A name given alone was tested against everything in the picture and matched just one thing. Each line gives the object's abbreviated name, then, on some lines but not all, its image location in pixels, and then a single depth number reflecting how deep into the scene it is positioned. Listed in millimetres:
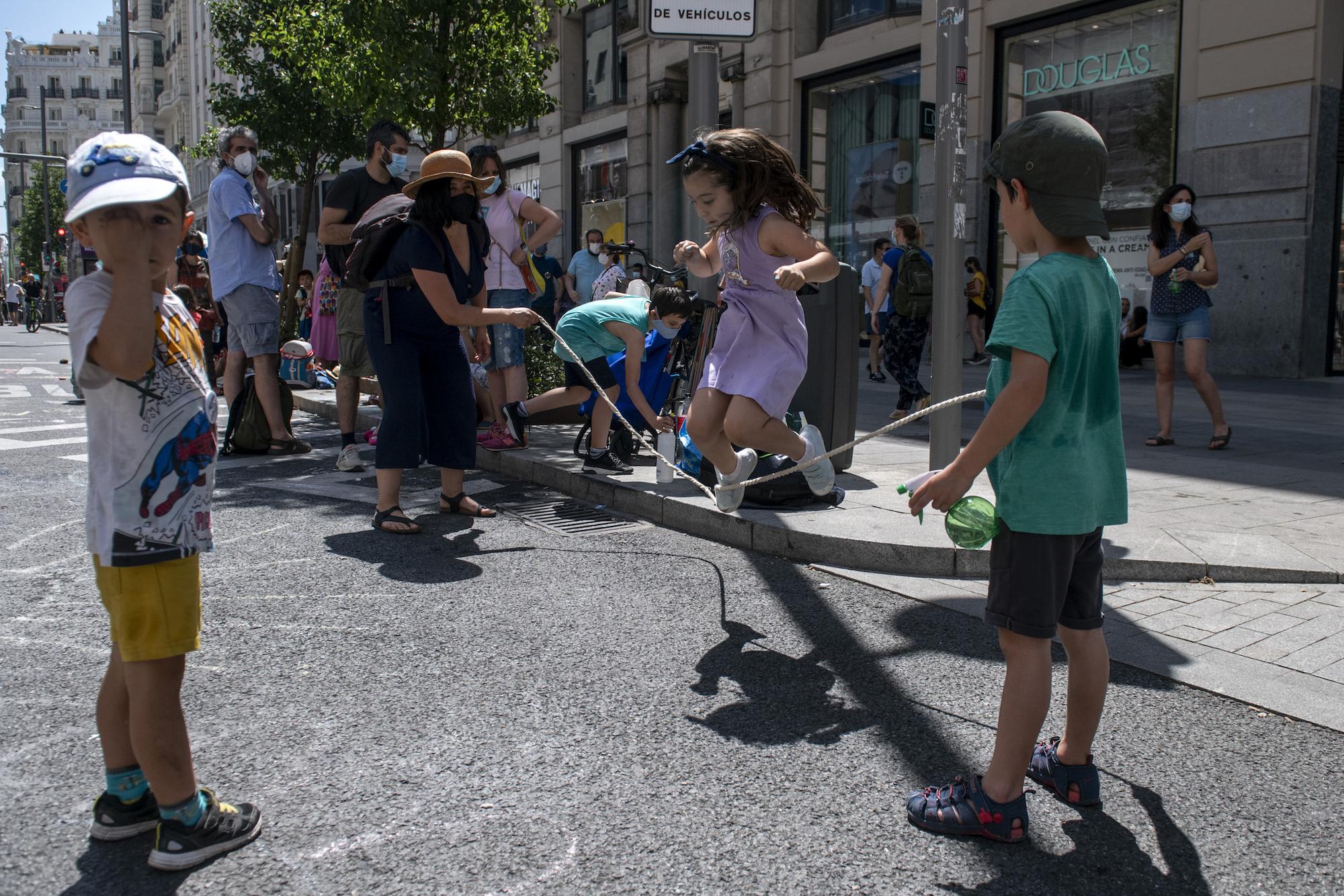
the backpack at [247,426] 7648
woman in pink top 7312
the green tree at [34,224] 71312
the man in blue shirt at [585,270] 15391
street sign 6367
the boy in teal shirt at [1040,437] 2330
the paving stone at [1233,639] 3693
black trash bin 6328
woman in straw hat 5281
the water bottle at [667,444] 5816
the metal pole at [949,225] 5523
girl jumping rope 4332
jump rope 3176
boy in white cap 2059
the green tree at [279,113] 21469
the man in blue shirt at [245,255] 7270
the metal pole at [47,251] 47281
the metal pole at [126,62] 25203
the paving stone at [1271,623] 3866
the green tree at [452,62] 10594
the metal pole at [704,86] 6648
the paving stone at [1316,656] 3480
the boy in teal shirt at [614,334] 6402
